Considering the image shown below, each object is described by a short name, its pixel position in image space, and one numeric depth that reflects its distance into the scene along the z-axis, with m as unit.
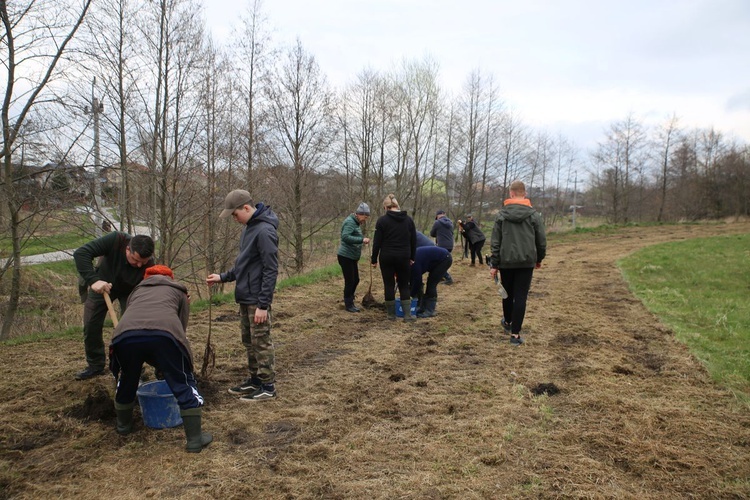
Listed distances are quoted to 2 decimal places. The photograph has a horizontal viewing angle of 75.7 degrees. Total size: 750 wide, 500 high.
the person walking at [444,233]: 11.64
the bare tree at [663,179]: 37.91
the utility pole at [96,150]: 9.17
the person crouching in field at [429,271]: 7.61
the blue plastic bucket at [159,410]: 3.79
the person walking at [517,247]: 5.98
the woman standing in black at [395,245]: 7.16
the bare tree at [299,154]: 16.38
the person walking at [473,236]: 14.47
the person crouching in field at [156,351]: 3.36
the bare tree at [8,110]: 7.66
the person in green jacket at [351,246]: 8.03
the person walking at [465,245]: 14.66
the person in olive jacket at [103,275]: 4.30
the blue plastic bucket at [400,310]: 7.86
